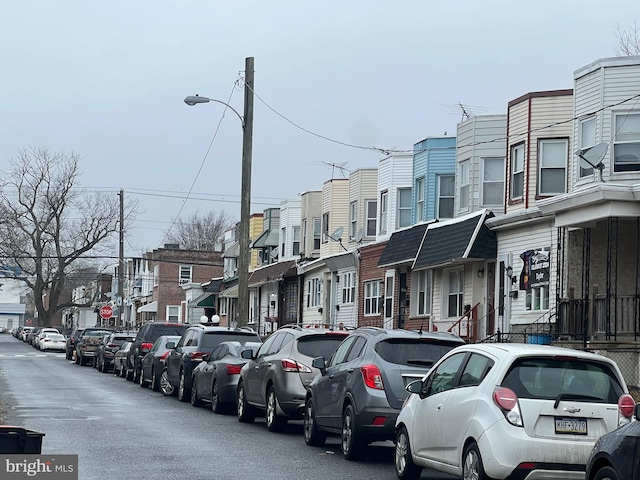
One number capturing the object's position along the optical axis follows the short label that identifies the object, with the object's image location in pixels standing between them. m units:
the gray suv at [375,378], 14.13
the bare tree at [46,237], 87.56
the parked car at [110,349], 42.12
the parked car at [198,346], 25.42
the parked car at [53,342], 72.19
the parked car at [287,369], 17.86
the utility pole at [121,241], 67.38
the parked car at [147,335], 34.66
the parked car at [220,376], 21.91
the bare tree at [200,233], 118.56
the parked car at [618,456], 8.41
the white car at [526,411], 10.59
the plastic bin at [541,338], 25.72
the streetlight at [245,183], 31.16
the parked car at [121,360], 37.31
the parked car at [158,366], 27.98
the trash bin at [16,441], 8.12
